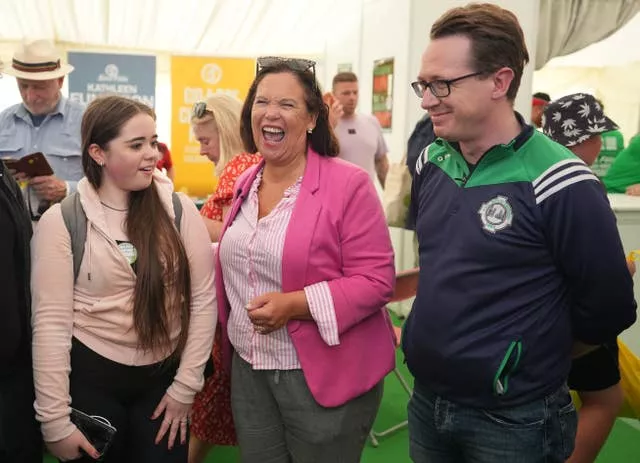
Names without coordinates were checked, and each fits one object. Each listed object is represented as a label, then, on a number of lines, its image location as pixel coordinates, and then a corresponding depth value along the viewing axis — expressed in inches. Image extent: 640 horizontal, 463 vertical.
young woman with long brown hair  61.7
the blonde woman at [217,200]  81.7
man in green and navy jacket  50.3
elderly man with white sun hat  118.4
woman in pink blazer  62.1
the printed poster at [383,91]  211.2
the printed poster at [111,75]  252.5
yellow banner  263.3
